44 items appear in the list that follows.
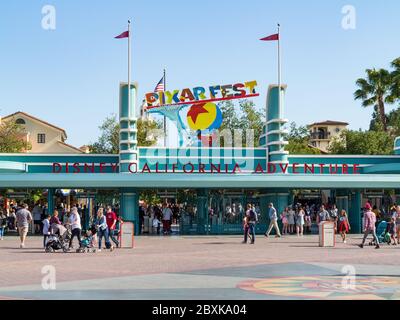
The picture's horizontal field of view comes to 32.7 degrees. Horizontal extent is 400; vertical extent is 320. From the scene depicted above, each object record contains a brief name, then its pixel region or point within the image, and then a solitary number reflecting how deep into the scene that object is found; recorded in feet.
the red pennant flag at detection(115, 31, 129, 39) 128.25
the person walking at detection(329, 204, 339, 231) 117.29
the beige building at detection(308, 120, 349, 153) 432.25
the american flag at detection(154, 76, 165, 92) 144.69
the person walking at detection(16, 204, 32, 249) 86.38
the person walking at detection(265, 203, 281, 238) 102.61
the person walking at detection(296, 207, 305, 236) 114.11
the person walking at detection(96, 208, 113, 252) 81.05
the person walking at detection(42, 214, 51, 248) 82.28
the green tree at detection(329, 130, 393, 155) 240.94
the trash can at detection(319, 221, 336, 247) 88.53
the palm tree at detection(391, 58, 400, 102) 183.01
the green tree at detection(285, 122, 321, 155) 230.48
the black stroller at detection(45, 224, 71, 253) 78.07
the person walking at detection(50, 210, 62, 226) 80.82
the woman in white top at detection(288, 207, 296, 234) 116.88
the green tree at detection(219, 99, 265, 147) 212.02
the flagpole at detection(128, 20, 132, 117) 123.68
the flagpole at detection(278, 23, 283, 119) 126.41
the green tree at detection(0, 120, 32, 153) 210.79
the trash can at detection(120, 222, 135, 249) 85.25
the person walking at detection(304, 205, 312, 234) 123.75
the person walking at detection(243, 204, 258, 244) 92.99
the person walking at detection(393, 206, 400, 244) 92.38
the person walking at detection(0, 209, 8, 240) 104.47
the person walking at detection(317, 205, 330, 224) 114.21
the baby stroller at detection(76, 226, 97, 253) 78.07
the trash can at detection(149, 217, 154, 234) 124.36
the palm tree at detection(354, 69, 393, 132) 197.16
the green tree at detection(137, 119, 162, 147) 190.80
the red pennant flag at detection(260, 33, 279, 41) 127.41
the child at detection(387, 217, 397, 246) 91.81
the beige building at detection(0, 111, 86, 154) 286.87
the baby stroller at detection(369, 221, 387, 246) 93.50
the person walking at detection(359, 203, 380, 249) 84.33
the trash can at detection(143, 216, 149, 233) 125.39
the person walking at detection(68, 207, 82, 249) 78.43
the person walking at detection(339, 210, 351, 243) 95.97
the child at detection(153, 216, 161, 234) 121.80
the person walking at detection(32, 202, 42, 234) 119.65
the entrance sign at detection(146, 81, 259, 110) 131.44
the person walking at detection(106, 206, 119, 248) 83.35
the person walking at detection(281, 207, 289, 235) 115.75
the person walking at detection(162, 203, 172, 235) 119.24
